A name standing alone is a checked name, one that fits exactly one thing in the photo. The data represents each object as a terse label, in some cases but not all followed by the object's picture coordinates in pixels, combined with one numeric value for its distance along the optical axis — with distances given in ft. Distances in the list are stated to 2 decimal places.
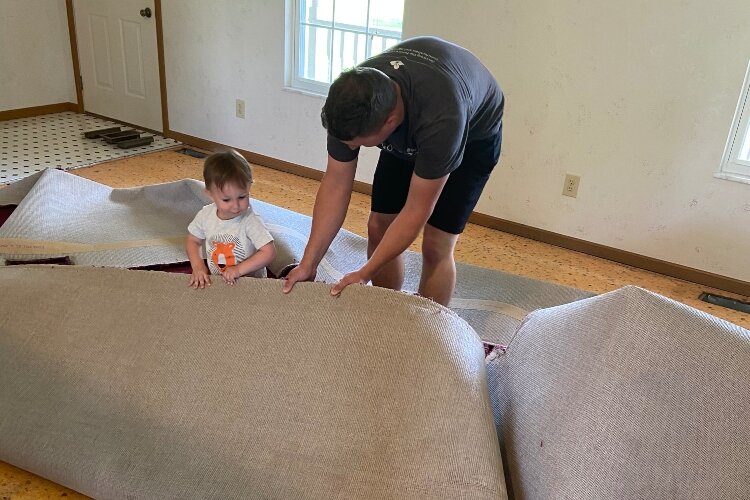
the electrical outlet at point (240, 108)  13.12
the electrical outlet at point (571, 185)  9.72
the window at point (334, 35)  11.03
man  4.12
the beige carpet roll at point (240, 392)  3.84
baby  5.21
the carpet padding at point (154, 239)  6.80
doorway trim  13.73
